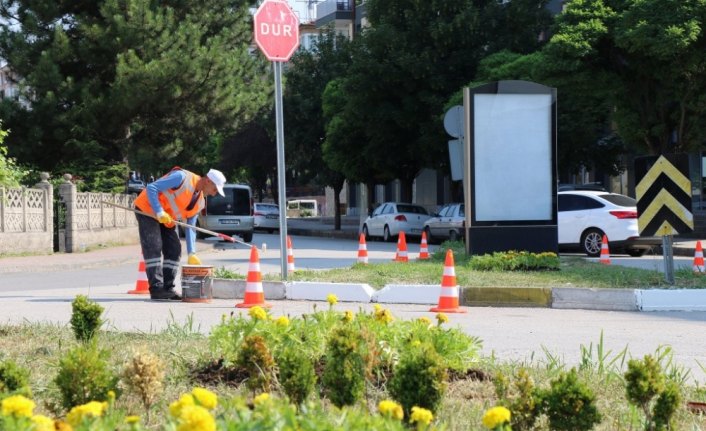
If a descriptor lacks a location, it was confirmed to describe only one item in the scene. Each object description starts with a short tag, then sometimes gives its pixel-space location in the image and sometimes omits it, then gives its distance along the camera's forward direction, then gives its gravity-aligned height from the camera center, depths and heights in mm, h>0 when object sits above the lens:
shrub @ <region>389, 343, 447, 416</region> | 4324 -741
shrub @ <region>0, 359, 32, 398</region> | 4430 -704
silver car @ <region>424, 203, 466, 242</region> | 31109 -521
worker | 11562 -51
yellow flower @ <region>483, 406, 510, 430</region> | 3182 -654
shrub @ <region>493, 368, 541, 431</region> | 4230 -825
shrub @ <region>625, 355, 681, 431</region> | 4242 -783
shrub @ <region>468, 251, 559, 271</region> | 14102 -781
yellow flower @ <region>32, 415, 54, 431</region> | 2963 -613
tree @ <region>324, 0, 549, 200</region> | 35188 +5343
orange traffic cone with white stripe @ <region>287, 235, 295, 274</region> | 15075 -705
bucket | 11703 -801
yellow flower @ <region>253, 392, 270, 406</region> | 3332 -615
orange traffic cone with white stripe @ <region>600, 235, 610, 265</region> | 18047 -878
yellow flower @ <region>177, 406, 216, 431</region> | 2699 -553
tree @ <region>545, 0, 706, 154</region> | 27688 +4028
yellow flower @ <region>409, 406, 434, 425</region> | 3271 -666
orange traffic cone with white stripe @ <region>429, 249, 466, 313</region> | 10898 -920
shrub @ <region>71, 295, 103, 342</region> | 6718 -687
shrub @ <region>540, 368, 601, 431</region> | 4137 -820
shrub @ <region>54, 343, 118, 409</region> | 4371 -716
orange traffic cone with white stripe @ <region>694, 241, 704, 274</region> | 15578 -894
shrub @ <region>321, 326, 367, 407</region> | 4473 -710
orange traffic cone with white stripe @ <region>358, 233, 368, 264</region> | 17609 -755
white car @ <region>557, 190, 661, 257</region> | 21922 -378
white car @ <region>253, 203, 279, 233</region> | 50884 -288
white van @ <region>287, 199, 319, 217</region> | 78562 +144
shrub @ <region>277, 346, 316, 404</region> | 4441 -725
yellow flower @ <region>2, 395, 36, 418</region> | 3059 -575
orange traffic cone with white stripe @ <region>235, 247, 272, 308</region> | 11266 -851
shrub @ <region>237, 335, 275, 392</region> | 4879 -709
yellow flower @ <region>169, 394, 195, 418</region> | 2941 -564
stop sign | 12820 +2300
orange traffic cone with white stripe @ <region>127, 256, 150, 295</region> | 13533 -946
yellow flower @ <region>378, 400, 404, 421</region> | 3266 -645
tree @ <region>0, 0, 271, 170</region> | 31328 +4180
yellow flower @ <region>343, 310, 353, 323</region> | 5566 -588
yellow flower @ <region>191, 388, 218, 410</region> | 3156 -580
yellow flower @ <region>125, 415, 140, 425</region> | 3034 -615
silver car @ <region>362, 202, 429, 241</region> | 35062 -415
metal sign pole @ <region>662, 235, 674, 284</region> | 12031 -672
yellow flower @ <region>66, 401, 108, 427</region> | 3124 -611
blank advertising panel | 15688 +751
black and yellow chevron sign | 11764 +73
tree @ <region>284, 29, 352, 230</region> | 46469 +4776
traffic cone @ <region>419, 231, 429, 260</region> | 19141 -839
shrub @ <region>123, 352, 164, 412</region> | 4445 -711
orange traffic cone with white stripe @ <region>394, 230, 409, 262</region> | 19016 -811
